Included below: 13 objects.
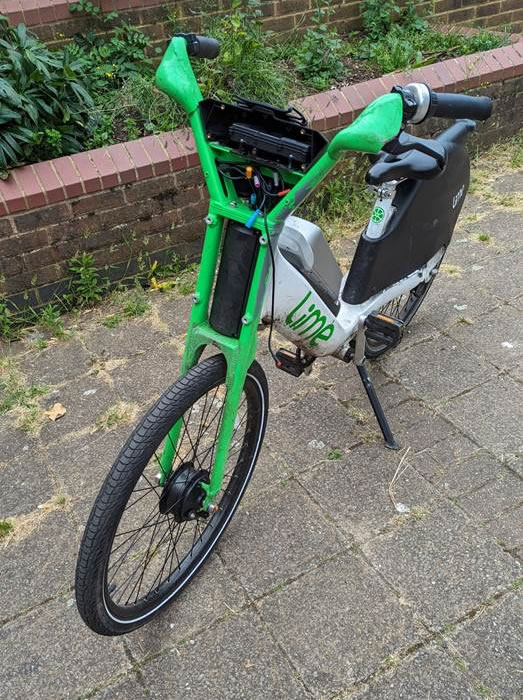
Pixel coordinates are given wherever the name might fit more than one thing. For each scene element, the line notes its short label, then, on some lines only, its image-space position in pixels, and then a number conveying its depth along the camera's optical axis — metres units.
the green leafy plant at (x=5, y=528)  2.57
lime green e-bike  1.80
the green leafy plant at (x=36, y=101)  3.57
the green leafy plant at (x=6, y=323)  3.66
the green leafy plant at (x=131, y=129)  4.05
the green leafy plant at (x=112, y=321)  3.78
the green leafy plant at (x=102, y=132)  3.97
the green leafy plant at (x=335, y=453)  2.82
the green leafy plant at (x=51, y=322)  3.72
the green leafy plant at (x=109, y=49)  4.35
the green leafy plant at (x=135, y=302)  3.86
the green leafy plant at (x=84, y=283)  3.80
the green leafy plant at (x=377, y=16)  5.52
